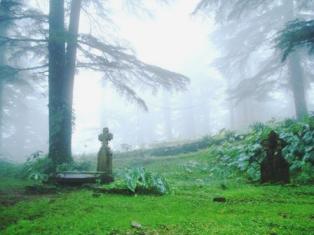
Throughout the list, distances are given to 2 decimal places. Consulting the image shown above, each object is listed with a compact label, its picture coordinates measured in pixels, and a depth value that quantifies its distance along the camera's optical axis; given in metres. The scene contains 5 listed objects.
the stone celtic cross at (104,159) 7.21
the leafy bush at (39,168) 9.26
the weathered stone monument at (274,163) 6.08
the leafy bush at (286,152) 7.14
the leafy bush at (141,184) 5.67
